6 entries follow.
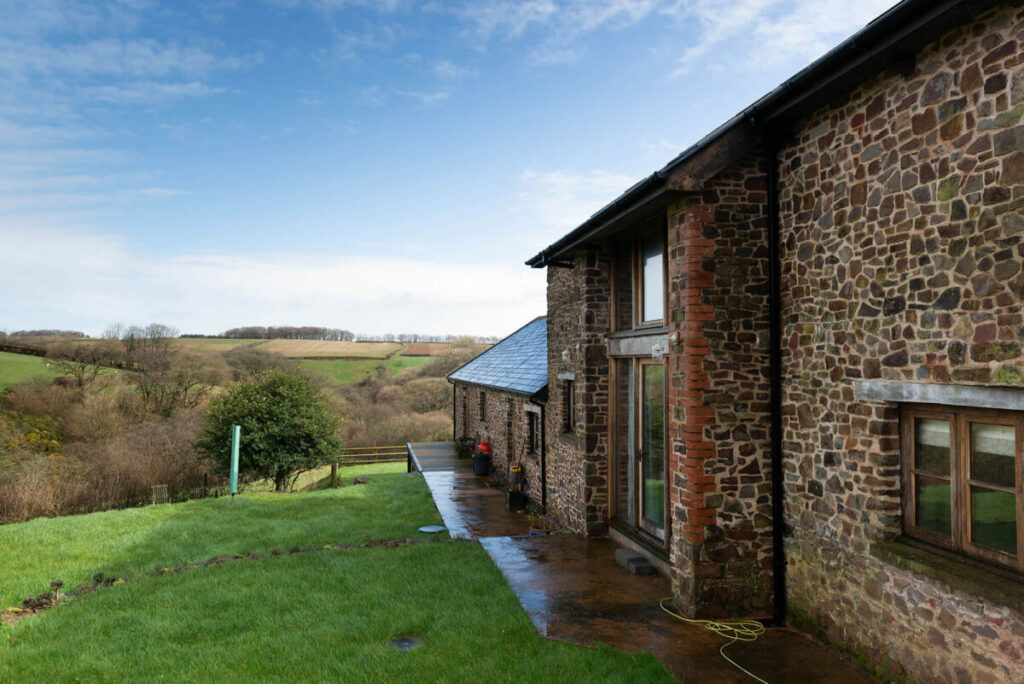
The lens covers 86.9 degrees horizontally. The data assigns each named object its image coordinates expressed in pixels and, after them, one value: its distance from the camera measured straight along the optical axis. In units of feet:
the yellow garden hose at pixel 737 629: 17.39
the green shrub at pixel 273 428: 56.59
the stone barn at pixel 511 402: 40.50
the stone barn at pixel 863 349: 11.73
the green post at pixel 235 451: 46.01
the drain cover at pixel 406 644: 16.67
